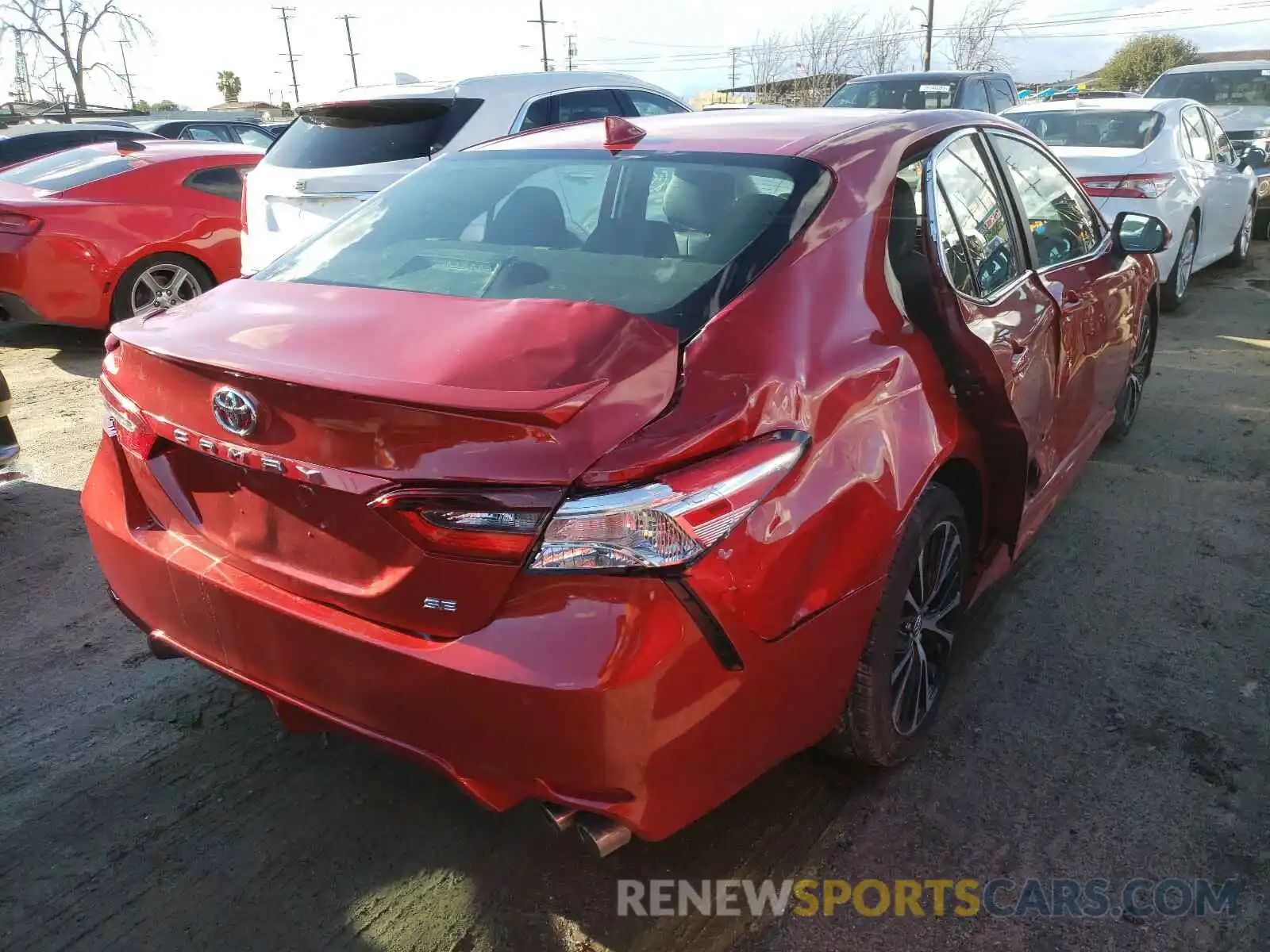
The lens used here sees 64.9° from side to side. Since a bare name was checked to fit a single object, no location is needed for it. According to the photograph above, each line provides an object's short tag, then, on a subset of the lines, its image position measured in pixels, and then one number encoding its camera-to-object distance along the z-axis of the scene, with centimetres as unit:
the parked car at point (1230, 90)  1322
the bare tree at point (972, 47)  4678
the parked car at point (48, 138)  1096
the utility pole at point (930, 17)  4622
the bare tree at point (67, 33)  4903
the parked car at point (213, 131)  1520
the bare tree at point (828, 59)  4575
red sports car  661
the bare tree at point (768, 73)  4691
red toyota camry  174
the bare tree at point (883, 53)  4641
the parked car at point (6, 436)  420
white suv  576
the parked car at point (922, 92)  1089
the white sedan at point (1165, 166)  727
